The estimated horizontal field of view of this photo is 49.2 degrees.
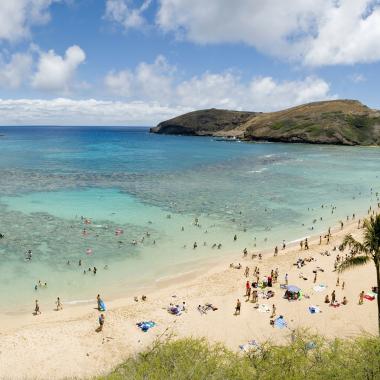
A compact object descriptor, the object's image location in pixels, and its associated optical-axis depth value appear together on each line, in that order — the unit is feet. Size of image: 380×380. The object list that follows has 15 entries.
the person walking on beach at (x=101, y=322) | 82.73
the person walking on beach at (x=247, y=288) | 98.51
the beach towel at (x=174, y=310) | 90.44
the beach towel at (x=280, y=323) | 84.79
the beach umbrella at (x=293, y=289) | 97.66
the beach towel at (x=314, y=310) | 90.90
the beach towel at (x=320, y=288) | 102.39
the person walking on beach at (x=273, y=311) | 88.74
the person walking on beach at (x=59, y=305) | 92.98
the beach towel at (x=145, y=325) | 83.39
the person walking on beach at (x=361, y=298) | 93.30
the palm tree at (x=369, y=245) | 61.00
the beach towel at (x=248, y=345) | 74.64
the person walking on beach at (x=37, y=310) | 90.51
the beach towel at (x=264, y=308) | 91.54
